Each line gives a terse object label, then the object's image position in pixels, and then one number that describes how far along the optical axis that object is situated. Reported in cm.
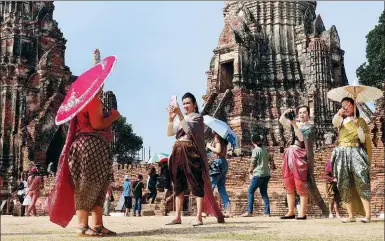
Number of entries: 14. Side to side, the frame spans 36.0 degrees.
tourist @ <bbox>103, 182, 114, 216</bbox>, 1535
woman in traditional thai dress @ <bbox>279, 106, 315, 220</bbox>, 833
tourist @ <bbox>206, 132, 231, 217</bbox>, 1008
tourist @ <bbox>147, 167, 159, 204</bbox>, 1622
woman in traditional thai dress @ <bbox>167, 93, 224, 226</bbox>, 735
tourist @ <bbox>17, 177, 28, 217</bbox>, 1918
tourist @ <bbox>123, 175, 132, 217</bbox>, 1507
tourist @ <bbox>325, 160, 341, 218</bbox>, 1055
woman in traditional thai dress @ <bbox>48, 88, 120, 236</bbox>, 600
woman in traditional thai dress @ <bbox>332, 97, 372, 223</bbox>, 759
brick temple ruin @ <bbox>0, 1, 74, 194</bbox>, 2981
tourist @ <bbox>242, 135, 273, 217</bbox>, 1028
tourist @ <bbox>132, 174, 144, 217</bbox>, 1427
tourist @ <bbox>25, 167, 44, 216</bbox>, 1617
